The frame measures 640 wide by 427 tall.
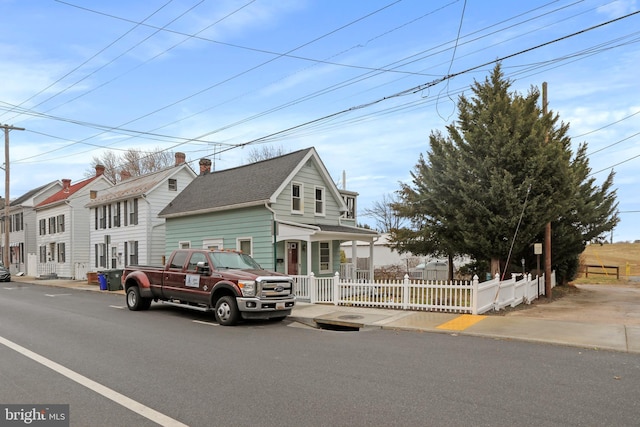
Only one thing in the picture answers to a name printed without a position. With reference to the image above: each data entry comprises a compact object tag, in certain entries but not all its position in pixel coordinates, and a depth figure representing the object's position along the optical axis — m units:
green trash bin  22.54
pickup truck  11.24
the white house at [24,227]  40.72
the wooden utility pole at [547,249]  16.78
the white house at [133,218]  25.80
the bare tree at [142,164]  48.33
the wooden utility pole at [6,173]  32.91
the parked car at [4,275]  31.49
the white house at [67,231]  33.12
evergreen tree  14.88
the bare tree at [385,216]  61.78
